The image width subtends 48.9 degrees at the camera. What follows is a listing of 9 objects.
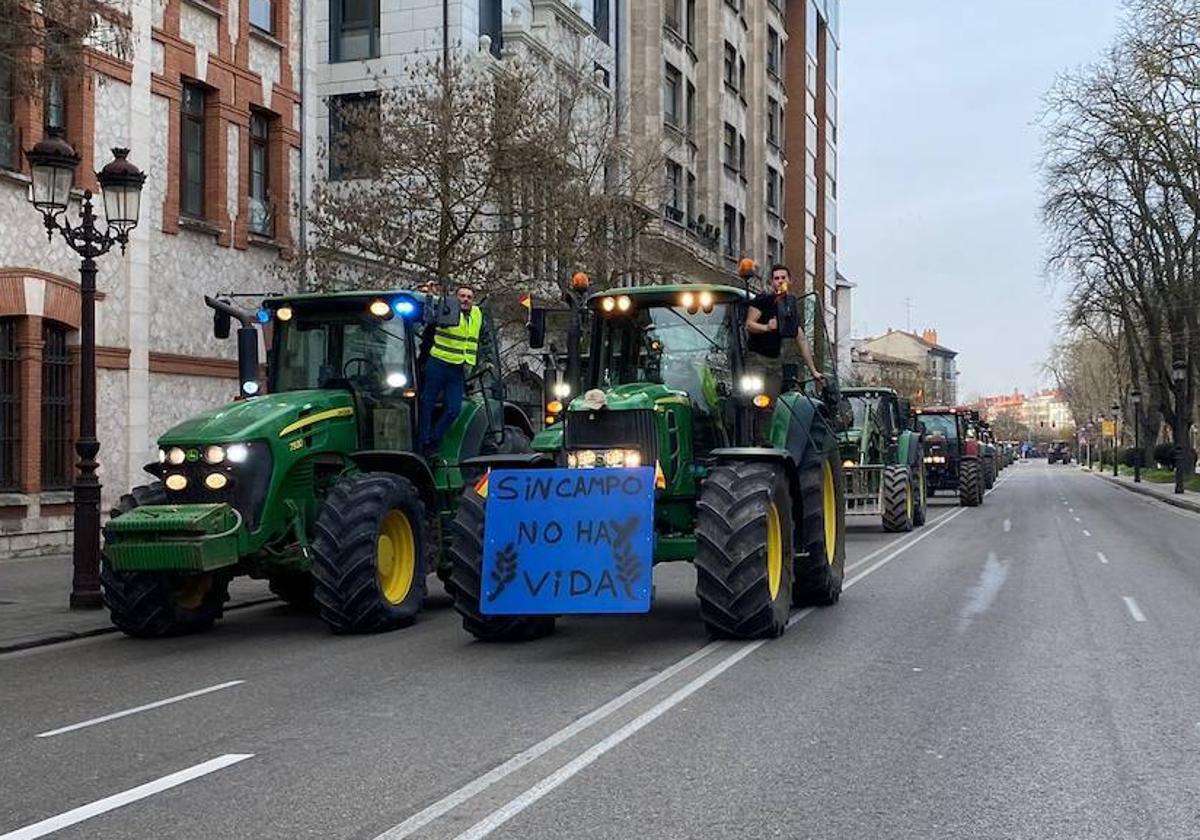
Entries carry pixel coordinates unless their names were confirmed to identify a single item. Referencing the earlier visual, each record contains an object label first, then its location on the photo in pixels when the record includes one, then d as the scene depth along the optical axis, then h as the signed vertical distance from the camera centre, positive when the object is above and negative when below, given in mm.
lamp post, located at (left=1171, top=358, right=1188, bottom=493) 43112 +1207
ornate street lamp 12578 +2141
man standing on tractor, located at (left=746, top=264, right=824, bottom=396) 10703 +1020
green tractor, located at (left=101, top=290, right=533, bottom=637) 10438 -292
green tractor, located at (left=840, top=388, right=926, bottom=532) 23547 -223
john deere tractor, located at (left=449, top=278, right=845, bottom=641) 9688 -198
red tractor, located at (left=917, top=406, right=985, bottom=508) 34375 -160
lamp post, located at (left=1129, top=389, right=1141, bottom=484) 55000 +1016
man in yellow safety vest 12508 +782
